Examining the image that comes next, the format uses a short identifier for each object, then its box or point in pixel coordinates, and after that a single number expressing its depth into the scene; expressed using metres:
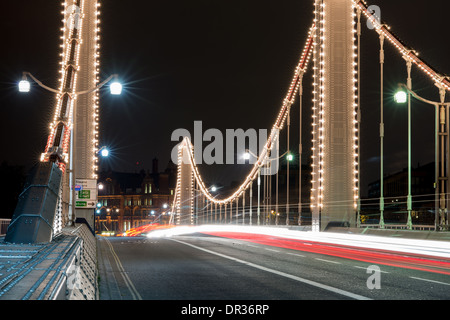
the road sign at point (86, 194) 33.37
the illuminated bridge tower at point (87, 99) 33.59
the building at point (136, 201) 134.25
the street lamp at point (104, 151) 35.09
